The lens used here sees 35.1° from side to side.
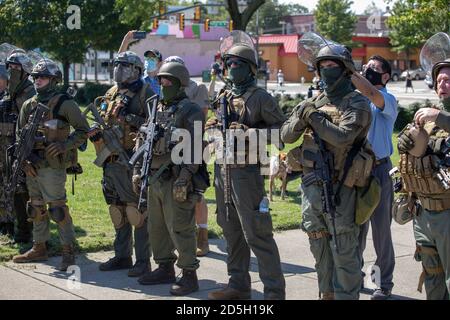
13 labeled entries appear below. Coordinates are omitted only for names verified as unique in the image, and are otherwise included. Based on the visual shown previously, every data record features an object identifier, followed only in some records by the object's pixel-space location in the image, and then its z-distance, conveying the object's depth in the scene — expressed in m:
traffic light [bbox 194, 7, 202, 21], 37.69
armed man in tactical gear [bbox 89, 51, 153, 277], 6.88
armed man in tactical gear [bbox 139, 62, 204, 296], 6.24
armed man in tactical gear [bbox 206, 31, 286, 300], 5.74
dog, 10.98
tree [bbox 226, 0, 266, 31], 20.94
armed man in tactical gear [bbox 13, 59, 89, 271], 7.01
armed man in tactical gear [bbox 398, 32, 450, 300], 4.89
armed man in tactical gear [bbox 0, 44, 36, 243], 7.79
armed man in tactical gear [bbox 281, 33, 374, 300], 5.16
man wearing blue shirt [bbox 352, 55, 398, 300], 6.25
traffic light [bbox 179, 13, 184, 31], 37.84
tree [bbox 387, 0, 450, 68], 19.86
